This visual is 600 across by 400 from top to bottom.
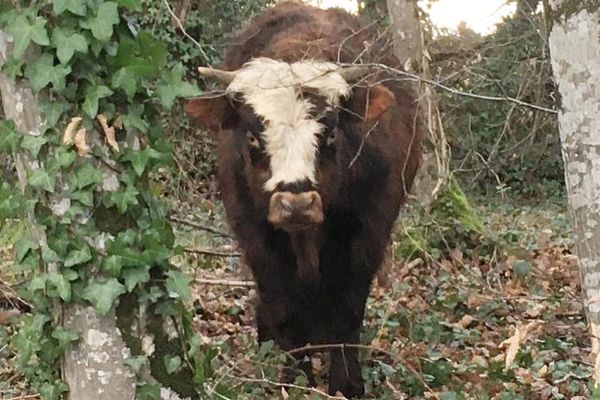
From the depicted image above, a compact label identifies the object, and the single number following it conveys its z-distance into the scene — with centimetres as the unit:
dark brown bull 1008
